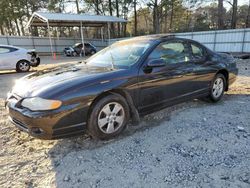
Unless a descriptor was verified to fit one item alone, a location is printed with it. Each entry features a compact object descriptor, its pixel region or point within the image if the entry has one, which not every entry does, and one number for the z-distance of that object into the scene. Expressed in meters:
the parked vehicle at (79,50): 23.44
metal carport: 21.69
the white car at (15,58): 9.98
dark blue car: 2.83
